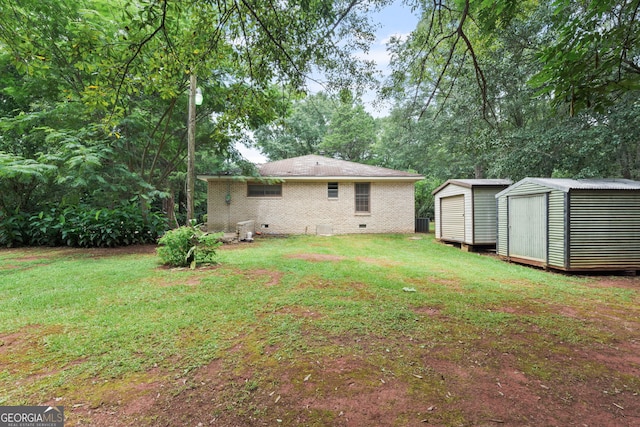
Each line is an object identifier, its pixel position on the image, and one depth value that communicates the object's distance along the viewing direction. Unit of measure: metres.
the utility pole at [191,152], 7.15
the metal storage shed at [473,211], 9.44
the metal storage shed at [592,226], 6.23
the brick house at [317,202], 14.21
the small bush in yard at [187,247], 6.41
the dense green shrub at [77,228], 9.50
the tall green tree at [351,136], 26.27
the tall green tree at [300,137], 25.26
